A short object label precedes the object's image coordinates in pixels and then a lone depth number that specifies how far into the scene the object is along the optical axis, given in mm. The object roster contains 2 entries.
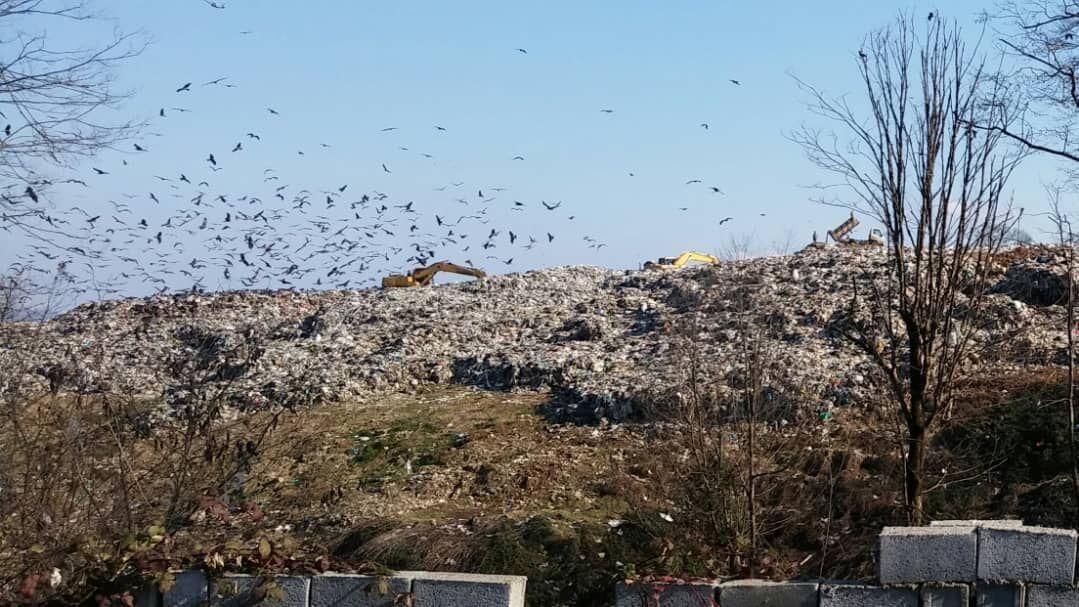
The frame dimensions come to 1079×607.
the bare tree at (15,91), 6656
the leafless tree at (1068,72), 11055
